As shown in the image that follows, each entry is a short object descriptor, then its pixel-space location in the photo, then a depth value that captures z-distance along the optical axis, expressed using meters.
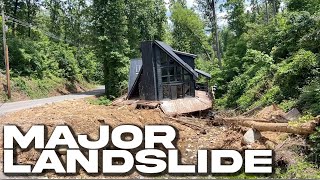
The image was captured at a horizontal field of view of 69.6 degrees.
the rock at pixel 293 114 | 9.42
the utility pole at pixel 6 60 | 20.42
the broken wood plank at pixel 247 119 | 9.47
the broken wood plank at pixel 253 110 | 13.13
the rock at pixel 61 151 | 8.09
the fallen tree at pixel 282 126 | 7.56
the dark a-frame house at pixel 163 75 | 18.06
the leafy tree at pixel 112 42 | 25.73
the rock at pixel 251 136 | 8.84
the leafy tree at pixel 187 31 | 34.62
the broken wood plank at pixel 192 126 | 11.92
